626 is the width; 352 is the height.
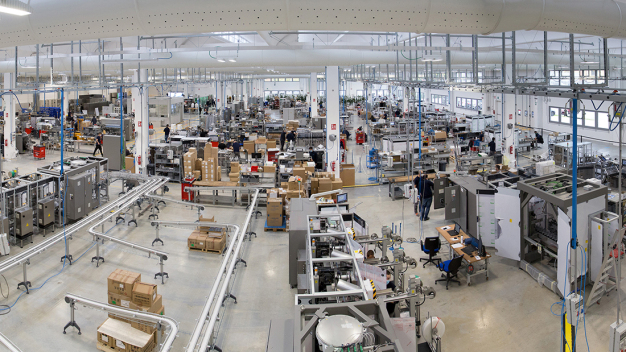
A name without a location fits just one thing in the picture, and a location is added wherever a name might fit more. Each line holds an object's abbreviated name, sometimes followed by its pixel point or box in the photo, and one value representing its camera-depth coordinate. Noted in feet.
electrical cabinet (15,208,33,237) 31.48
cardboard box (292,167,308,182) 40.98
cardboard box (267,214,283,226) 34.78
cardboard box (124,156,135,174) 51.19
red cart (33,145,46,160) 60.44
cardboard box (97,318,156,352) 19.02
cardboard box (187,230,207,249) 30.71
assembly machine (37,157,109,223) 35.81
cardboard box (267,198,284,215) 34.55
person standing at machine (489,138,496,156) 59.31
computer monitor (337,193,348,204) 30.96
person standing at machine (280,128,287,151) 67.34
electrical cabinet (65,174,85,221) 35.88
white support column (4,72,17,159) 57.51
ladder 22.61
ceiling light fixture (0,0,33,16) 9.81
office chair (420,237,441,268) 27.37
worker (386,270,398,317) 16.92
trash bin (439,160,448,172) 52.95
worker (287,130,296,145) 63.00
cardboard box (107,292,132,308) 21.25
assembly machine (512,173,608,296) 23.16
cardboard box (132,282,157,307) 20.78
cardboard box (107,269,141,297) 21.12
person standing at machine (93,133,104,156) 61.77
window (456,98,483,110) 105.93
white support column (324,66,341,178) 46.62
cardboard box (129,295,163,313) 20.86
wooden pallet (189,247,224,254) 30.66
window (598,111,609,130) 67.61
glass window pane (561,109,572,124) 74.87
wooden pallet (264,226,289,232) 34.90
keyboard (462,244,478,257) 26.42
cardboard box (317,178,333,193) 41.06
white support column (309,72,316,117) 80.12
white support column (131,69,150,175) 48.78
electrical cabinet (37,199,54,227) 33.45
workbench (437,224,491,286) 25.72
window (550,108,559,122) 78.74
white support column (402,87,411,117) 99.02
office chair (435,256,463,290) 24.73
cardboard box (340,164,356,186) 48.29
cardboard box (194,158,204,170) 47.55
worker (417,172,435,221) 35.87
